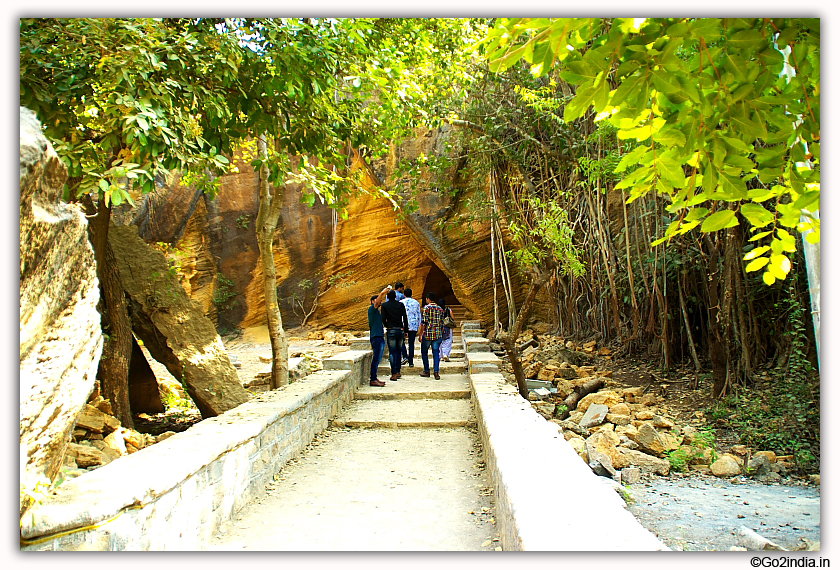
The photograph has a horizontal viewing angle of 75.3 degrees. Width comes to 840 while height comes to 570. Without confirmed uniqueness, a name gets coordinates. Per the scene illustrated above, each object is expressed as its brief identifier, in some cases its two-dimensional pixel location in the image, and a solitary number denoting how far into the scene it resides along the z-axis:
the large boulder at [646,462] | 4.64
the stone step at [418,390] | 6.66
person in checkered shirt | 7.45
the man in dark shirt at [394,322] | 6.96
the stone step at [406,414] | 5.56
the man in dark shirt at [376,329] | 6.84
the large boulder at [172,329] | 6.22
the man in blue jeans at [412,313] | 7.87
